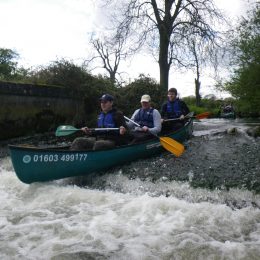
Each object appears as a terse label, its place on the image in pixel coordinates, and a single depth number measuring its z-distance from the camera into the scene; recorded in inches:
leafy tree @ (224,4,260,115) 665.0
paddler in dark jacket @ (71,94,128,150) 312.3
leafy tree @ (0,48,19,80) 1248.6
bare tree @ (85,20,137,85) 1499.0
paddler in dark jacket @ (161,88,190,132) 412.2
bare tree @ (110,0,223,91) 687.1
